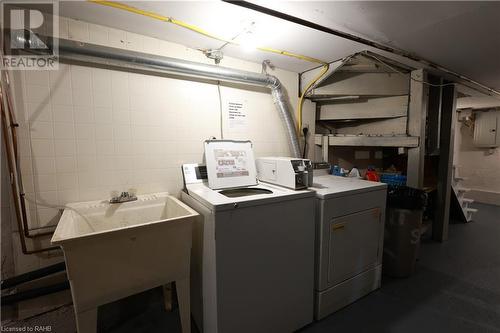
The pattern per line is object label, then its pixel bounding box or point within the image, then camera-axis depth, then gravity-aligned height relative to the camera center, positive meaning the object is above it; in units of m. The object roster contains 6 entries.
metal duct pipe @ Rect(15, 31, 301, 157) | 1.52 +0.65
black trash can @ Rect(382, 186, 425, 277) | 2.12 -0.72
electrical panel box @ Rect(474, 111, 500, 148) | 4.53 +0.52
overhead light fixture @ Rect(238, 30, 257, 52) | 1.77 +0.90
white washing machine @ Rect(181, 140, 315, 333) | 1.31 -0.69
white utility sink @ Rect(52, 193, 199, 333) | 1.16 -0.58
